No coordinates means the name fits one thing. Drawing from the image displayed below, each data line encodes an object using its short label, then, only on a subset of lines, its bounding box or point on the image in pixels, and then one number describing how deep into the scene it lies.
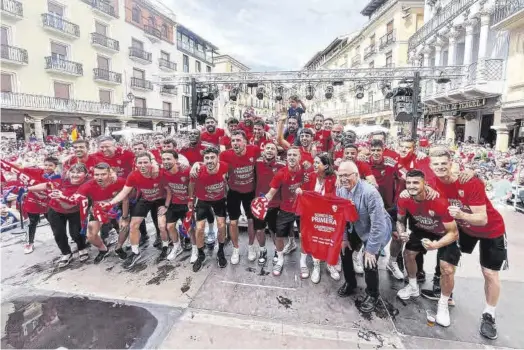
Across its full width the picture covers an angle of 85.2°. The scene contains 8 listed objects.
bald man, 2.87
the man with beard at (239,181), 4.12
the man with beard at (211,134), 5.60
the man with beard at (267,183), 3.97
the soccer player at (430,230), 2.72
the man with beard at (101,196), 3.98
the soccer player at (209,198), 3.93
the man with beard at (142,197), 4.05
